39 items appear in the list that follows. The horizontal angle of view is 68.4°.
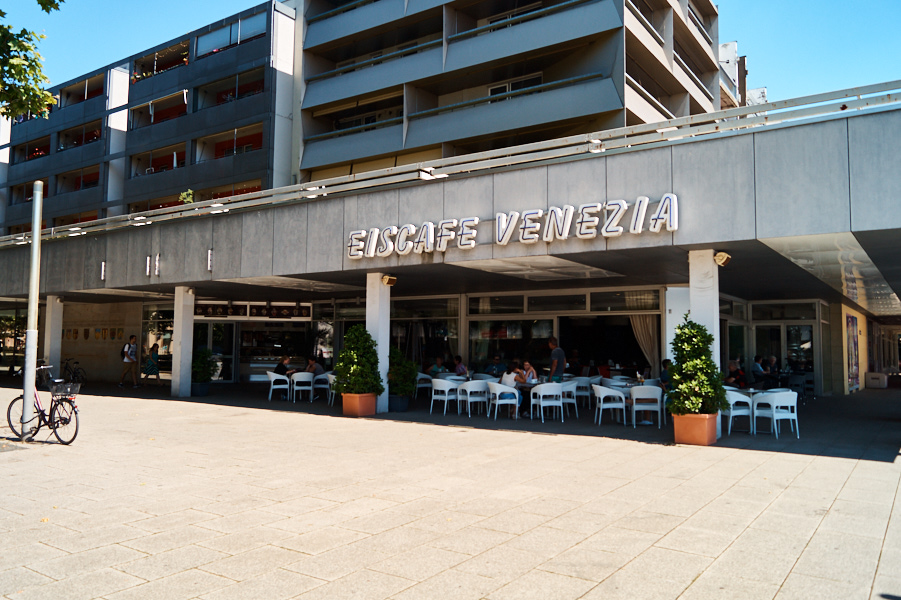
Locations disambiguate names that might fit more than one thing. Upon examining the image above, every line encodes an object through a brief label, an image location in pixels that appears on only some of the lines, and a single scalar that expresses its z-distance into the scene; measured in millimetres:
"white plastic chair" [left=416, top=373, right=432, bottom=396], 16156
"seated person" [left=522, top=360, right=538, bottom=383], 13562
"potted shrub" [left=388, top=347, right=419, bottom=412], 14289
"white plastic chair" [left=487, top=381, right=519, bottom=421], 12984
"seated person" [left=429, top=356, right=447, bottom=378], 16384
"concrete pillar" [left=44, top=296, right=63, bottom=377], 21141
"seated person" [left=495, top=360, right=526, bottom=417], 13445
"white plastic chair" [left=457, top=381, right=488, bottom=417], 13664
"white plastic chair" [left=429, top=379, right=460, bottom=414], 13938
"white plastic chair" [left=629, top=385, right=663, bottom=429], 11805
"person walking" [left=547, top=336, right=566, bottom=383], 13914
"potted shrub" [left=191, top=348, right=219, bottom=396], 18469
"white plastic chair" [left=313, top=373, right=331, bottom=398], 17156
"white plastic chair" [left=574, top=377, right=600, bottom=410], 14398
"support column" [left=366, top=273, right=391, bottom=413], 14070
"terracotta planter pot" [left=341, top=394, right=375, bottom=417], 13586
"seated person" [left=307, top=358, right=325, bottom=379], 17491
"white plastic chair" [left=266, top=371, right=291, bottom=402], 17062
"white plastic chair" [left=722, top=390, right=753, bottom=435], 10828
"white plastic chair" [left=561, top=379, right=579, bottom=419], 12805
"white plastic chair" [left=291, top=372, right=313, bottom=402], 16703
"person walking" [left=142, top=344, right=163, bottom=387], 23266
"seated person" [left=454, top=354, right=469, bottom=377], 15711
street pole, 9828
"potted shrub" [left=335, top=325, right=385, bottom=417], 13633
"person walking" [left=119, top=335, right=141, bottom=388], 22375
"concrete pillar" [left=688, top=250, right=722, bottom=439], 10266
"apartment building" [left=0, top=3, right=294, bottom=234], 25875
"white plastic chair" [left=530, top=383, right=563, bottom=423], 12422
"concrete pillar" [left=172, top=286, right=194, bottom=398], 18203
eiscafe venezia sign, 10039
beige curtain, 16094
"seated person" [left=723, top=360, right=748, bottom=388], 13344
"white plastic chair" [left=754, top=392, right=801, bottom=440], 10594
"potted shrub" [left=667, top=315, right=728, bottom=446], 9734
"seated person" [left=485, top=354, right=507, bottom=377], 16438
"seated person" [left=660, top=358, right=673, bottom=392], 12606
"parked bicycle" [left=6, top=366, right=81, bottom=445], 9508
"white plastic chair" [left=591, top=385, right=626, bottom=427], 12084
